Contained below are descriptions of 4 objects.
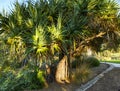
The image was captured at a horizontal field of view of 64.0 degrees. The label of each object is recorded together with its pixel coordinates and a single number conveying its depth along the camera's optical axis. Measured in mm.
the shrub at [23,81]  4017
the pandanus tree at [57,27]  3875
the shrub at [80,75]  4401
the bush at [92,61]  5948
